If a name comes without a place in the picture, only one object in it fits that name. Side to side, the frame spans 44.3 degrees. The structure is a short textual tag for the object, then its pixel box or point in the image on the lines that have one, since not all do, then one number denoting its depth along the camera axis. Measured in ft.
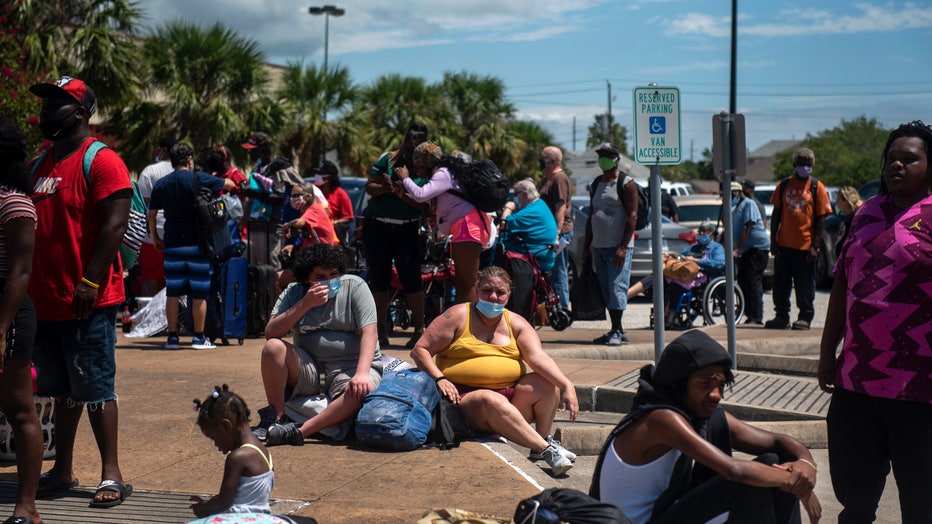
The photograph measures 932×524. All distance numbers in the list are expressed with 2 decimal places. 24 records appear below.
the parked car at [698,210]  69.62
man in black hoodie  13.89
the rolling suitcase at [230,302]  35.76
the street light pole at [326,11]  151.43
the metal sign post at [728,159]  31.24
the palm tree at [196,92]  94.12
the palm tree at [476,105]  164.35
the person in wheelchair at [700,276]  44.81
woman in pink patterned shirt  14.21
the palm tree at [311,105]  117.29
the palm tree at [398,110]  138.92
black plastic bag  13.07
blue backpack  21.07
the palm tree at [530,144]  171.80
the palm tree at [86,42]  79.30
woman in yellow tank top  22.16
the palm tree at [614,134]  291.97
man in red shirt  17.35
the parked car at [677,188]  121.87
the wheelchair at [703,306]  44.73
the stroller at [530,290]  36.65
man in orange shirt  42.16
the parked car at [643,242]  57.11
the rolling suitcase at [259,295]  37.01
